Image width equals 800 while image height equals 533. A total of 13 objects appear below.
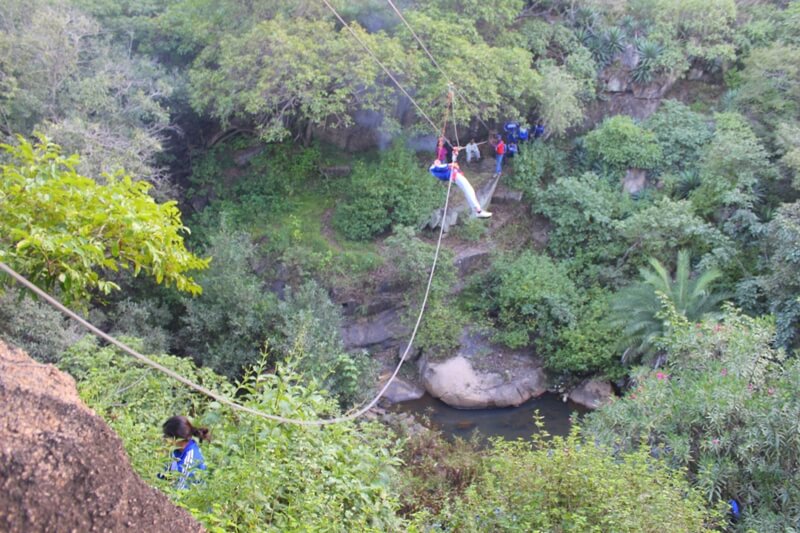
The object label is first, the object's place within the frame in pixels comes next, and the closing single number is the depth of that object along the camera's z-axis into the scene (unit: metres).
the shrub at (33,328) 8.67
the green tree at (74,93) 10.24
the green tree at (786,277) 9.79
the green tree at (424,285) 12.20
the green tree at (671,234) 11.64
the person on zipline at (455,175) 8.79
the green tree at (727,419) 5.79
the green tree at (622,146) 14.12
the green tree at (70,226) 4.15
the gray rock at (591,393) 12.02
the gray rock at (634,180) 14.36
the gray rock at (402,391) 12.30
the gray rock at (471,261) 13.59
